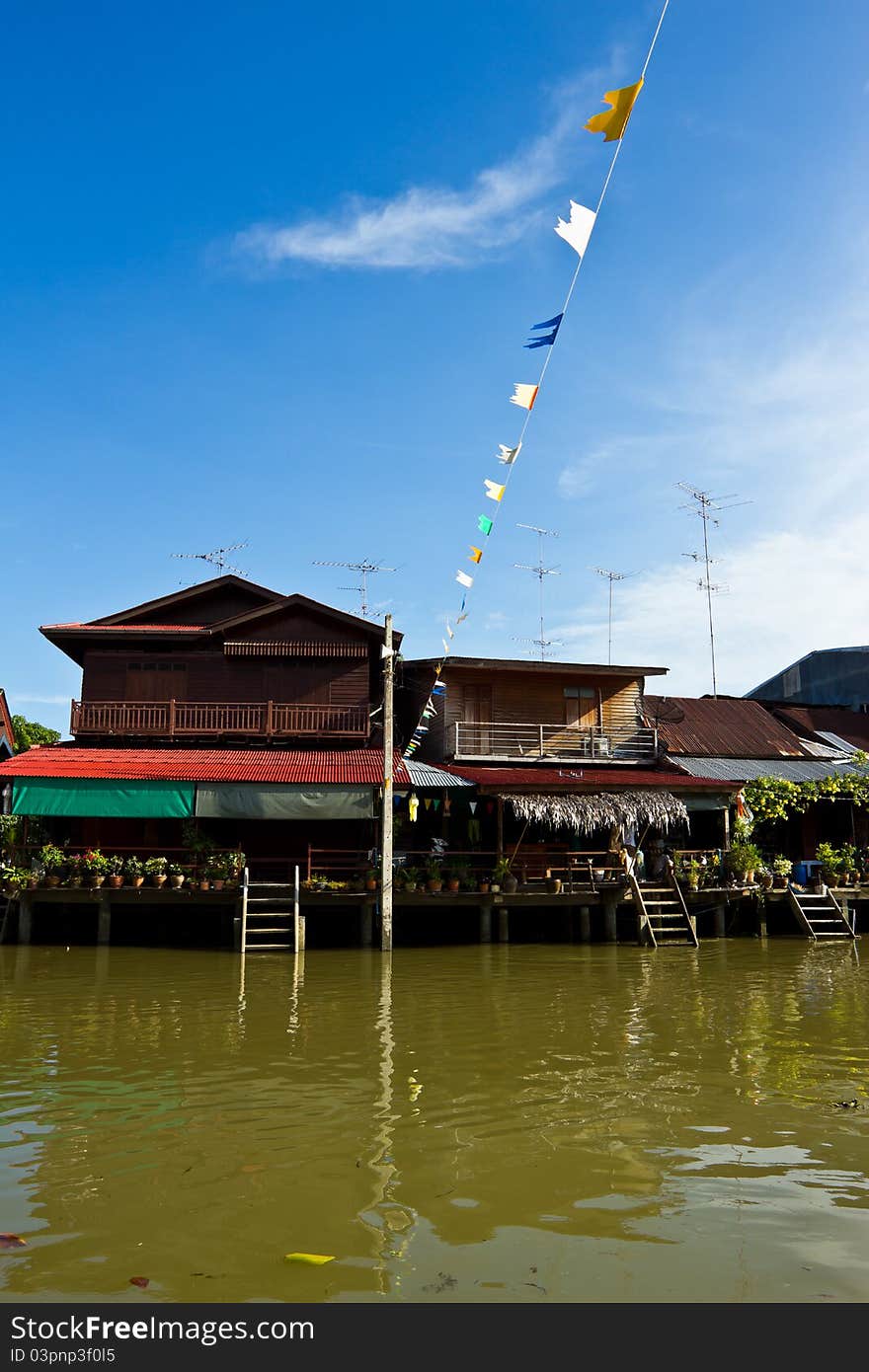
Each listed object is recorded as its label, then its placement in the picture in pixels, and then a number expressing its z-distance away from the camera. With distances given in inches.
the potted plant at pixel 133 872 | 828.0
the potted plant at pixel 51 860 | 831.7
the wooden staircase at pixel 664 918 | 845.2
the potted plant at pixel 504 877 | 869.8
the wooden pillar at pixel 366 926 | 824.9
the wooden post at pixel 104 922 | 819.4
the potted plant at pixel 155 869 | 830.5
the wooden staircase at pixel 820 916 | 903.1
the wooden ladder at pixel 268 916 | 772.0
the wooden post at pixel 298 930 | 765.3
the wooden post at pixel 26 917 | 821.9
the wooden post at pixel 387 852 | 776.3
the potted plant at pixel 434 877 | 842.8
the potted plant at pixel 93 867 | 823.1
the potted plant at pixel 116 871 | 817.5
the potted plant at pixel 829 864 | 981.8
